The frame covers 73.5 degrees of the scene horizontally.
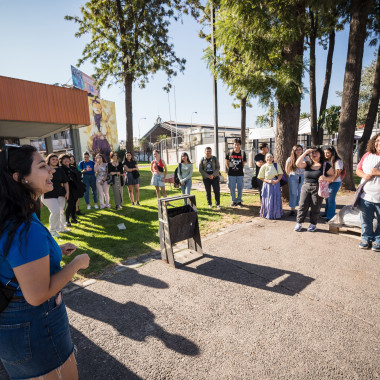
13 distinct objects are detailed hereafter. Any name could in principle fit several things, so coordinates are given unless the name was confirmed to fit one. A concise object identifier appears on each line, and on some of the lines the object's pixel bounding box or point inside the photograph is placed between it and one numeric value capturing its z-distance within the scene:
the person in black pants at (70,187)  7.18
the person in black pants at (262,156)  8.20
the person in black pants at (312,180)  5.80
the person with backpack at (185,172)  8.37
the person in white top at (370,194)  4.52
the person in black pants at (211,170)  8.30
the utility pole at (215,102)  10.41
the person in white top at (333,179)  6.25
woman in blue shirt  1.25
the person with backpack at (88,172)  9.06
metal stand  4.49
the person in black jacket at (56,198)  6.10
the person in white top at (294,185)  7.61
